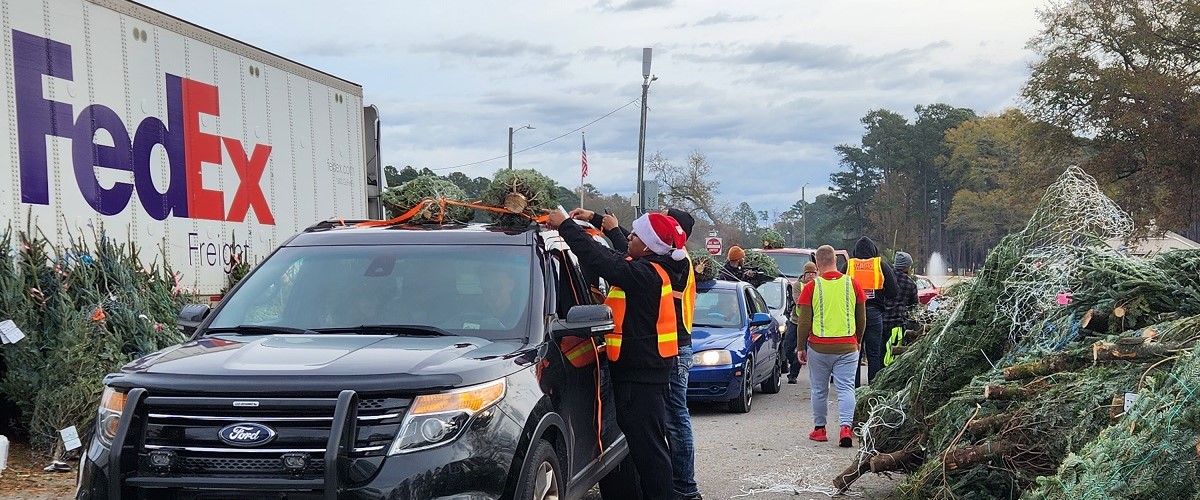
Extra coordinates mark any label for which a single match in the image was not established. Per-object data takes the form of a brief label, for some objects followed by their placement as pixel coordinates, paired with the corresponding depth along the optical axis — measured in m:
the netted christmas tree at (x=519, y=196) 6.46
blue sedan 11.75
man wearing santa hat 6.36
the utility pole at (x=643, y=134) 31.20
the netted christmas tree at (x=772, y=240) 23.36
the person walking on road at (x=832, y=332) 9.73
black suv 4.30
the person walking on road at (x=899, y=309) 13.34
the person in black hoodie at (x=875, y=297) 12.41
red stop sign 22.67
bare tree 62.72
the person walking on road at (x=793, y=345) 15.77
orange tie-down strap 6.67
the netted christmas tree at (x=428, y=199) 6.74
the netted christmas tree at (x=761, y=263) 19.78
